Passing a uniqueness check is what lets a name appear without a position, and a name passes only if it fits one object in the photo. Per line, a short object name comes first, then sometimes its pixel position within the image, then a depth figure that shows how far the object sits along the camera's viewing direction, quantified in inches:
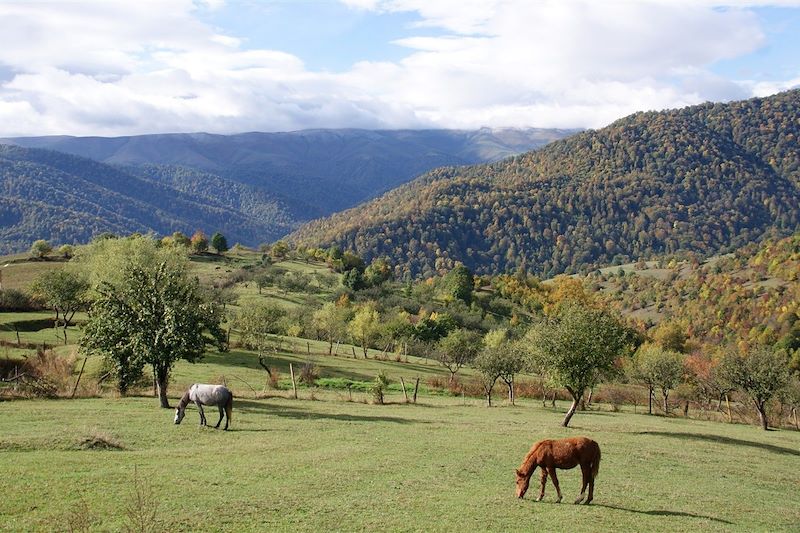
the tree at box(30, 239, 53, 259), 5398.6
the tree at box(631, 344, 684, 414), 2281.0
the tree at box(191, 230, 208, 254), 6569.9
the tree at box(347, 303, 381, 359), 3627.5
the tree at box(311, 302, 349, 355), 3592.5
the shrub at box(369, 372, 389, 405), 1743.4
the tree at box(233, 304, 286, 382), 2476.6
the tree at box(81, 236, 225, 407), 1333.7
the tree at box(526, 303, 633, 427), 1475.1
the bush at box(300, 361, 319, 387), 2162.6
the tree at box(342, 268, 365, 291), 5733.3
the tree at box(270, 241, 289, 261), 7086.6
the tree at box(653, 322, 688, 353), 6067.9
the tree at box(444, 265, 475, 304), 6801.2
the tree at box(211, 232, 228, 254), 6683.1
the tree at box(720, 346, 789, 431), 1939.0
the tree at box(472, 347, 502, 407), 2008.6
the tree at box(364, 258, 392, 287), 6099.9
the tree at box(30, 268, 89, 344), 2647.6
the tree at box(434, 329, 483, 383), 2979.8
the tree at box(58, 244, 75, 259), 5511.8
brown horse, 754.8
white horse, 1128.8
